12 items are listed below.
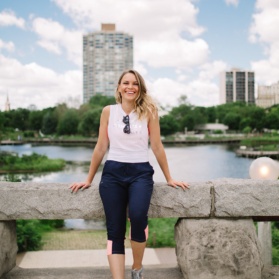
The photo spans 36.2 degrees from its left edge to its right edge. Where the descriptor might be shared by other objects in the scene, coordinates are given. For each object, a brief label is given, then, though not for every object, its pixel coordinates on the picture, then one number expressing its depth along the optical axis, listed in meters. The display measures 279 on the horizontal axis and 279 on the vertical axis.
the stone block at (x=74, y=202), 3.61
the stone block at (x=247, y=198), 3.63
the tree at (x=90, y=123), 90.38
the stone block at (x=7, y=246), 3.70
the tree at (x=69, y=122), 100.31
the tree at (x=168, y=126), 98.00
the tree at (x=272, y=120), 92.88
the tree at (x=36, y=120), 111.38
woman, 3.39
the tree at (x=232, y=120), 103.88
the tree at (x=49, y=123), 107.56
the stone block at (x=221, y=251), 3.61
